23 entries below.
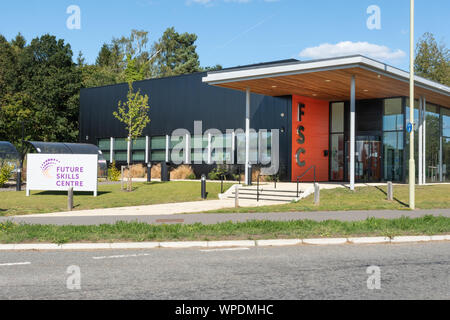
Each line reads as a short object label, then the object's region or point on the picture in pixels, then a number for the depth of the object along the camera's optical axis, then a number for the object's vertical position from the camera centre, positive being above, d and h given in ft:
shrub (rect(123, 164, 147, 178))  119.14 -2.71
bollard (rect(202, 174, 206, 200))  69.97 -4.05
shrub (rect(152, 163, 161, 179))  113.80 -2.82
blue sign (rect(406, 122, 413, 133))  54.44 +3.82
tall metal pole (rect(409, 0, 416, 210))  51.44 +2.01
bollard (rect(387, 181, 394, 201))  61.58 -4.14
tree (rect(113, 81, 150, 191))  88.46 +9.31
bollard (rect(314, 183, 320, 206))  57.82 -4.13
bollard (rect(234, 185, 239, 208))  55.96 -4.78
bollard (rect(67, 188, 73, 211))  56.59 -4.70
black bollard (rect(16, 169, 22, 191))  82.84 -3.63
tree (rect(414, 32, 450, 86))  212.23 +44.77
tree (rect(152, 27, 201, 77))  258.98 +58.77
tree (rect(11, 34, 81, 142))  175.01 +28.66
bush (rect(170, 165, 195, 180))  110.11 -2.93
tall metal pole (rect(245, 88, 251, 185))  79.15 +3.30
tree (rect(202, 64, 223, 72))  252.89 +49.52
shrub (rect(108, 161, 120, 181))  113.97 -3.37
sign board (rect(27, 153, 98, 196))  72.18 -1.81
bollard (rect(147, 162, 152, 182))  99.30 -2.65
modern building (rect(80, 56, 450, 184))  72.79 +8.75
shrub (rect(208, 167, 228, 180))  102.27 -2.71
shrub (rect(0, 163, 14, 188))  89.75 -2.47
